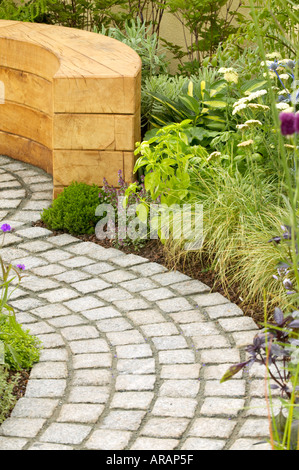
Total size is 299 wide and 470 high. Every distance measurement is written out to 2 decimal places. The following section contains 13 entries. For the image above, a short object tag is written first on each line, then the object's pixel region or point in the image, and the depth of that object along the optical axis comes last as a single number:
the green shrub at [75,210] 4.86
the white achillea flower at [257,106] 4.32
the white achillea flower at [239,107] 4.29
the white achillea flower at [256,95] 4.28
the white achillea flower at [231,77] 4.79
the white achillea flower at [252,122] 4.20
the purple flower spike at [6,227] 3.38
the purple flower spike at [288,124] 1.99
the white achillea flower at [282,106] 4.23
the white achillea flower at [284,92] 4.49
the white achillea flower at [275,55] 4.92
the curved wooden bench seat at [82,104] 4.91
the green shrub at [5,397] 3.05
